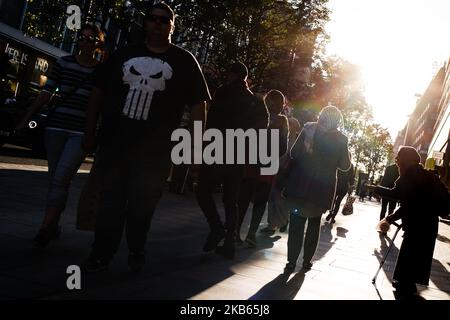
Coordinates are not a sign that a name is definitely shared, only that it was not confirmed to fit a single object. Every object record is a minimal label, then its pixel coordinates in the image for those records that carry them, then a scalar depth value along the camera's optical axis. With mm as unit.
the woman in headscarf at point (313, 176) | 6023
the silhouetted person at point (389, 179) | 13794
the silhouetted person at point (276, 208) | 8727
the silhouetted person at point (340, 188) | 13969
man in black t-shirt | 4309
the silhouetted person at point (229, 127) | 6074
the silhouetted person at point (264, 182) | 7191
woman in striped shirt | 4969
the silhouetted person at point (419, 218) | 6043
